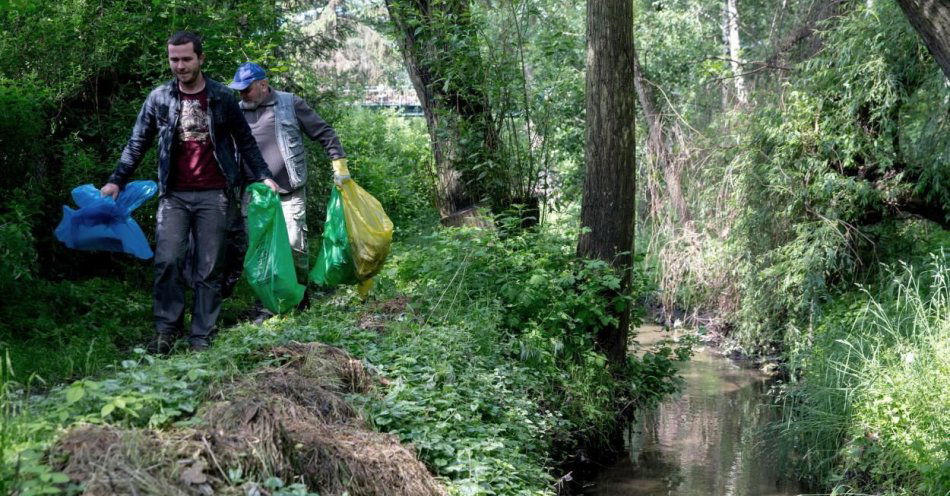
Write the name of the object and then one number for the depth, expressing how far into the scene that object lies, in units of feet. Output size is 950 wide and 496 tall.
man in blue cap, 24.71
